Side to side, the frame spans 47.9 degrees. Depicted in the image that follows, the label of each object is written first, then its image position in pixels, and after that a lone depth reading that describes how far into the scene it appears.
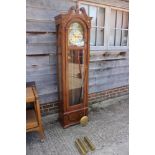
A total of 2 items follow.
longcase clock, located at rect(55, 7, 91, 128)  2.21
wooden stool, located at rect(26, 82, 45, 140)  2.01
